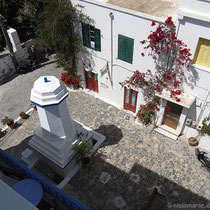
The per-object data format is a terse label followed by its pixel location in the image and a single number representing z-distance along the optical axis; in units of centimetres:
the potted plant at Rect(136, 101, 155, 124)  1314
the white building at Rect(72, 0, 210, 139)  945
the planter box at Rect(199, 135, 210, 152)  1200
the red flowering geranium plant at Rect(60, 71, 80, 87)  1559
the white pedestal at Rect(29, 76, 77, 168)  862
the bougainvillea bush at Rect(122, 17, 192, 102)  1008
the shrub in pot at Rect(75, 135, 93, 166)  1103
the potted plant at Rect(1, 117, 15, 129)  1370
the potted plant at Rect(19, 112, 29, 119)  1429
